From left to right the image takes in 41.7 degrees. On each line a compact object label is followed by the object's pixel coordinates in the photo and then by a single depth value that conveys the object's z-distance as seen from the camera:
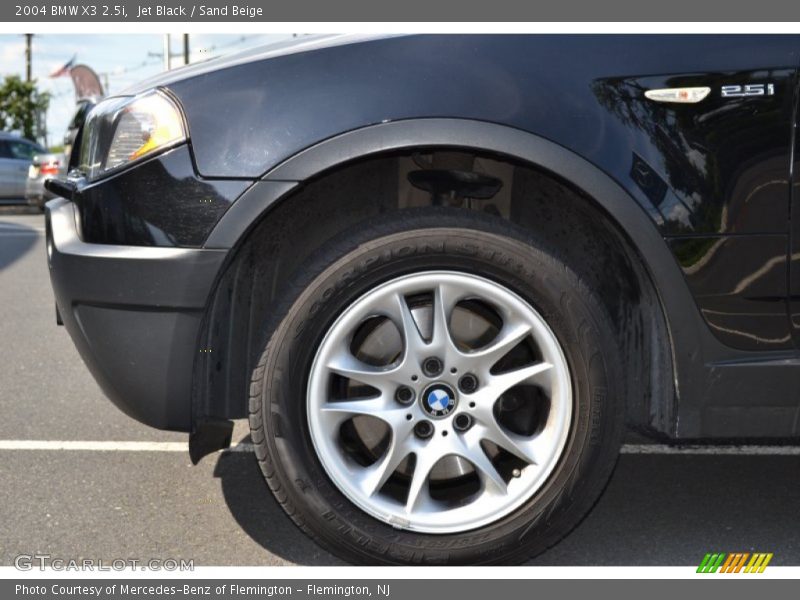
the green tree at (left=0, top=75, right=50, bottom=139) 39.03
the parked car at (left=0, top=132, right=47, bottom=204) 18.59
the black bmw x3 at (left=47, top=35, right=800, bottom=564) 2.53
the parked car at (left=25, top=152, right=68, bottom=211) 17.61
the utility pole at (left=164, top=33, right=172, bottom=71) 15.71
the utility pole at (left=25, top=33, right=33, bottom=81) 47.69
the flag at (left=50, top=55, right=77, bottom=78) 46.60
